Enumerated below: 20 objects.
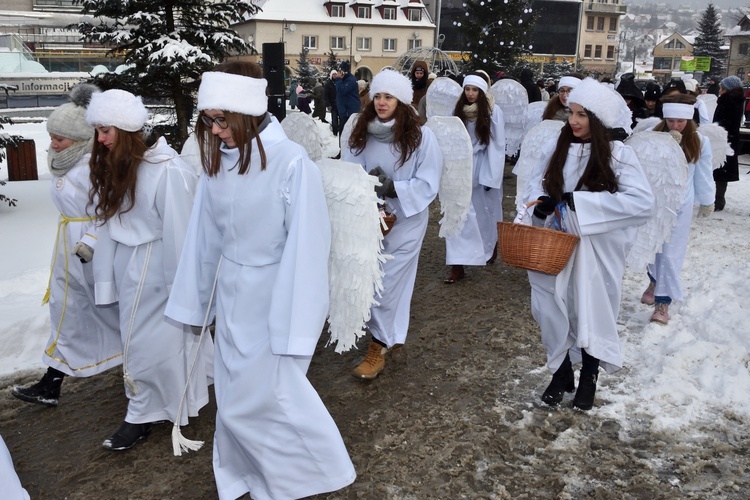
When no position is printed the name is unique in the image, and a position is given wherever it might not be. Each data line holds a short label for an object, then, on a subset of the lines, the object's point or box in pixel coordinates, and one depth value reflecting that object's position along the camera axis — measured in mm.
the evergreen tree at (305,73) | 33562
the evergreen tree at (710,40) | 58188
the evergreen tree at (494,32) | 20594
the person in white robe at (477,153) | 7074
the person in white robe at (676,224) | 5789
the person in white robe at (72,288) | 4027
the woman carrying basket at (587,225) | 3893
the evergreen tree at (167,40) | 9109
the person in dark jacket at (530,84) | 14843
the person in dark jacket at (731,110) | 11328
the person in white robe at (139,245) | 3711
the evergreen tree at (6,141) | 9430
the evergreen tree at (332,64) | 33725
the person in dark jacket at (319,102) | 21359
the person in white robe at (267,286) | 2885
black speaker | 8352
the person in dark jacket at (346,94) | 17234
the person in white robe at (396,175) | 4680
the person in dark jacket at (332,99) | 21191
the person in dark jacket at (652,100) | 9816
